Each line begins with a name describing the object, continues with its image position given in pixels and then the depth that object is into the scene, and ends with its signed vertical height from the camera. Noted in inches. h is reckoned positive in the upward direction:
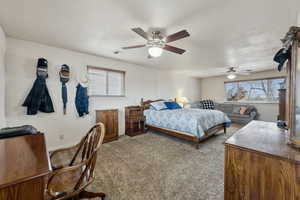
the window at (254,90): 208.1 +16.0
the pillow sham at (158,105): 167.1 -9.1
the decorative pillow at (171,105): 177.8 -9.6
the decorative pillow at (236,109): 220.1 -19.5
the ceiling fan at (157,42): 77.5 +35.3
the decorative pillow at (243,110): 212.9 -19.6
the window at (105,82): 137.6 +19.0
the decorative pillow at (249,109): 209.2 -17.7
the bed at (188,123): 116.6 -25.9
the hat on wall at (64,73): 113.3 +22.2
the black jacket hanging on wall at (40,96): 98.1 +1.6
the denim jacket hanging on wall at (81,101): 122.0 -2.8
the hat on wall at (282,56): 48.4 +16.6
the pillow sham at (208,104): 247.8 -11.1
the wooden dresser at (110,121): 134.3 -25.6
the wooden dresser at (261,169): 32.6 -19.9
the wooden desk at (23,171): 23.2 -15.4
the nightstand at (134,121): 155.2 -28.3
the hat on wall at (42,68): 101.3 +24.0
